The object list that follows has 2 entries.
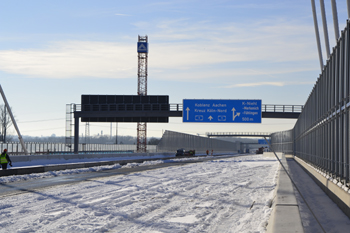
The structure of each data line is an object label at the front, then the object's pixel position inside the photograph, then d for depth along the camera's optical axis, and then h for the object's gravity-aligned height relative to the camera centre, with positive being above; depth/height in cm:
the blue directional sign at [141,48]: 11144 +2102
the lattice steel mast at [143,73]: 11150 +1500
